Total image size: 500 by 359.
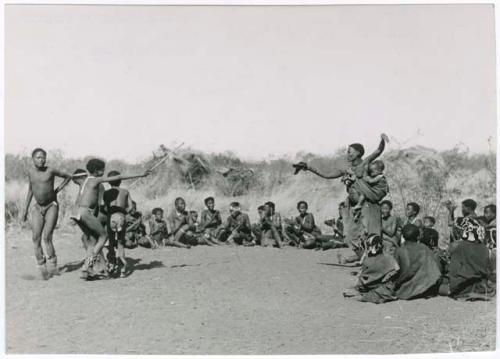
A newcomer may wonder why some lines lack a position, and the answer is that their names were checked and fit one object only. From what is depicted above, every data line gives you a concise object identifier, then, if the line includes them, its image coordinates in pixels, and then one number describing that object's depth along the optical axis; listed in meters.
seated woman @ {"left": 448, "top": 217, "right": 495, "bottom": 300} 9.34
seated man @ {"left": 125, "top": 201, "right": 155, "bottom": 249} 11.14
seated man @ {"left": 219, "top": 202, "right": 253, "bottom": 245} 11.72
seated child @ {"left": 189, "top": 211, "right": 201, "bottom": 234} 11.70
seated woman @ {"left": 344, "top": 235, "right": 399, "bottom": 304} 9.19
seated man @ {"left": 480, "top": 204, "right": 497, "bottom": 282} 9.96
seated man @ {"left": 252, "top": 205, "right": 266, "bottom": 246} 11.74
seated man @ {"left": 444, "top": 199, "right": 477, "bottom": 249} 9.69
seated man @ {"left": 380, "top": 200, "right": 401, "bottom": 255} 10.20
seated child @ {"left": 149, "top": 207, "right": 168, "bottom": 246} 11.42
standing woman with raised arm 10.00
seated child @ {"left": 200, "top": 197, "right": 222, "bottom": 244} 11.74
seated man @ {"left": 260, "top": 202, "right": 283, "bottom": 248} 11.67
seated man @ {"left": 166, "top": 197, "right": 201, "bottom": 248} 11.55
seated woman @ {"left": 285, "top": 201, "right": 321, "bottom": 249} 11.66
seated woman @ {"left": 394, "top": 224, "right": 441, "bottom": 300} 9.26
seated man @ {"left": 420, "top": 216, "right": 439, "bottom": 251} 9.72
